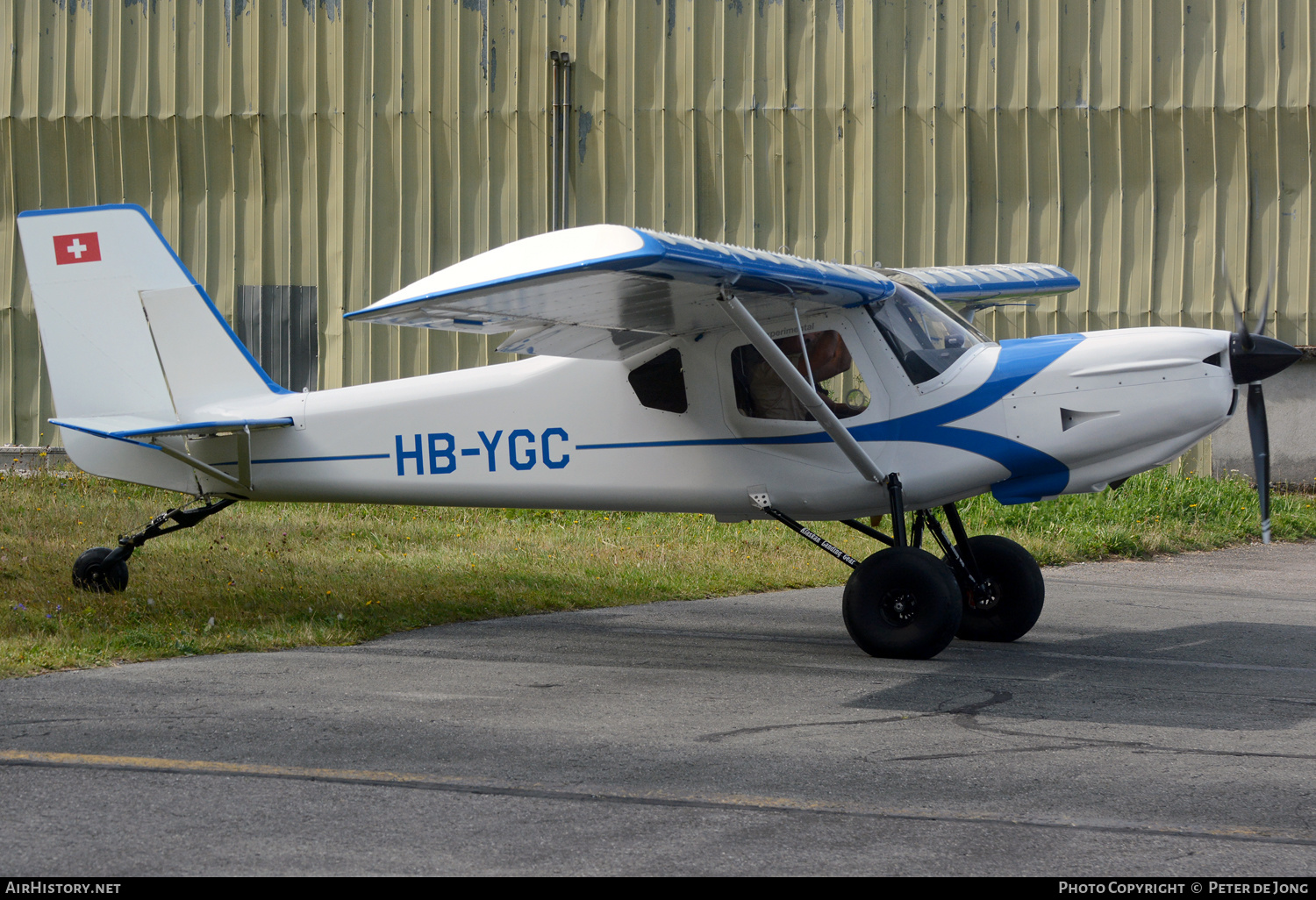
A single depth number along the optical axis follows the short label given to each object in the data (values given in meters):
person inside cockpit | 15.53
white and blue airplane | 14.23
